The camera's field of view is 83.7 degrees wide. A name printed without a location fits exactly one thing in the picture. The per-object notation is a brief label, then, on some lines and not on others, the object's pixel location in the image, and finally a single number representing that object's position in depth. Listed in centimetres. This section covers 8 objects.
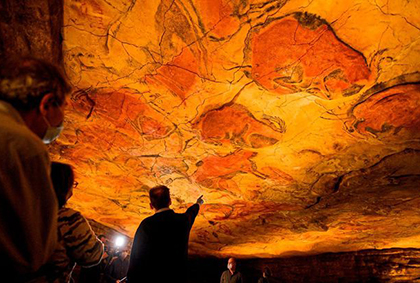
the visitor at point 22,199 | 50
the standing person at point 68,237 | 100
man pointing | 150
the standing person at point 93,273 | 422
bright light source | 556
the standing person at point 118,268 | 431
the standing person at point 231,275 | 453
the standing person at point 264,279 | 470
